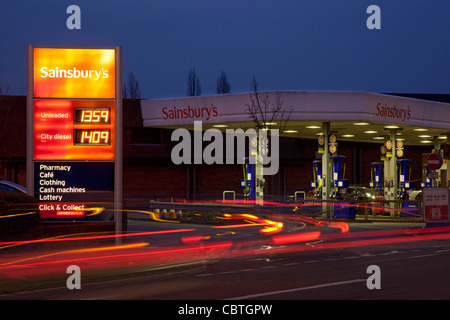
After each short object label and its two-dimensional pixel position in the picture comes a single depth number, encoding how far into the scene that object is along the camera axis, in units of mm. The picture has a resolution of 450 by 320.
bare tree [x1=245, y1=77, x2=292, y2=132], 33647
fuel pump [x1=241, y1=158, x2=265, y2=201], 37675
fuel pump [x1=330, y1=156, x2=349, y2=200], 36125
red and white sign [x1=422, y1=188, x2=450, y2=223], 26719
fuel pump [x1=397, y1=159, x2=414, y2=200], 40962
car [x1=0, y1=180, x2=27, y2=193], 28391
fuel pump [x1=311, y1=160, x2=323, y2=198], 37000
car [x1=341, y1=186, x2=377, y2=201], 41875
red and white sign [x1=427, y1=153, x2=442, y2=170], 27625
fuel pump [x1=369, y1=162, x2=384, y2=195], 43534
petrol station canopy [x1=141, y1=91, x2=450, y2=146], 33594
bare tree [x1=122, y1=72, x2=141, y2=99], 72812
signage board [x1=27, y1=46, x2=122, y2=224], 20578
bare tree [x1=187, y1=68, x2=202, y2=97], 76500
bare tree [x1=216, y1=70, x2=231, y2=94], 76938
